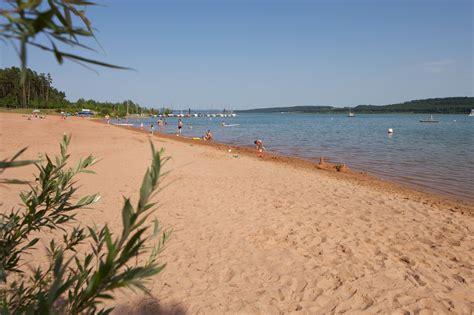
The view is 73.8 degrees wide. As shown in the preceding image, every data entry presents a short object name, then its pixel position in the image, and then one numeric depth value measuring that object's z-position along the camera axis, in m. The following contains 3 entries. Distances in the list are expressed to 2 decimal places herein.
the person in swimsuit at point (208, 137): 29.44
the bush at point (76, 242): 0.74
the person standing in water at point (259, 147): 20.97
